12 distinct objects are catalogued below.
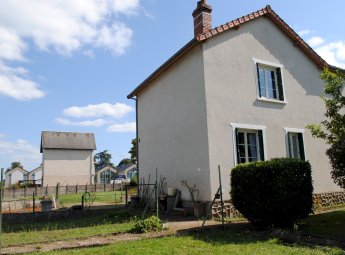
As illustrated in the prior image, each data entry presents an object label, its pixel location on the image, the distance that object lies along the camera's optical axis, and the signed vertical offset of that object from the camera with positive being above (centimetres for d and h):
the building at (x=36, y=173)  6612 +265
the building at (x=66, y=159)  4669 +383
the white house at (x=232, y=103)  1226 +317
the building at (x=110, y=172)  6788 +254
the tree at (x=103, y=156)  12319 +1027
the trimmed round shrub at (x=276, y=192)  865 -34
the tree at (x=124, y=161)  9002 +608
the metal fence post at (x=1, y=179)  656 +16
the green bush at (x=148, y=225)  898 -113
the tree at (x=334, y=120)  948 +172
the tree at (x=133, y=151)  5172 +517
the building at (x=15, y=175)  6954 +263
